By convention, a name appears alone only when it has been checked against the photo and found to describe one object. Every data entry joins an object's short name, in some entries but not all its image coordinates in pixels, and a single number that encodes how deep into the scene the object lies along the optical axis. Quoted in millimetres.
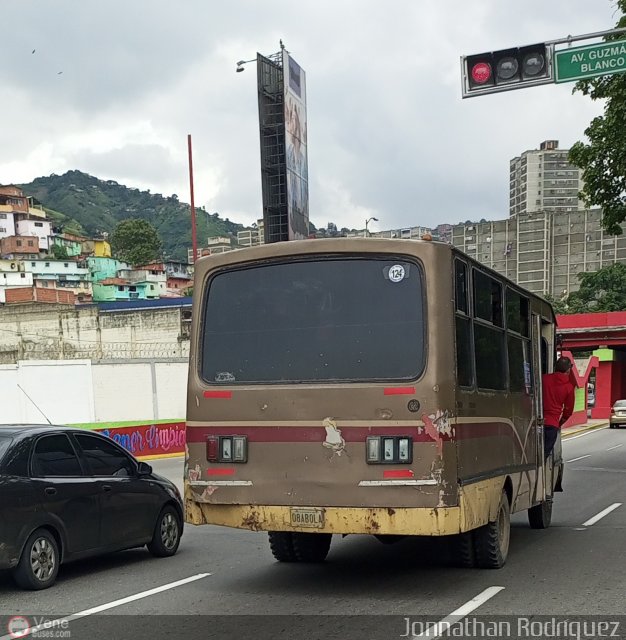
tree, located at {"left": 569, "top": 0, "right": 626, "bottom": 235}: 21094
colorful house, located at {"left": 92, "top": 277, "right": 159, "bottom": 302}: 108688
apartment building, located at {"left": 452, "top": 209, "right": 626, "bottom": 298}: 149375
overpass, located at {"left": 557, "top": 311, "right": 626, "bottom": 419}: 60781
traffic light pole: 13364
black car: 7934
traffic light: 13625
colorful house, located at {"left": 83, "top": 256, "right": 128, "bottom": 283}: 121312
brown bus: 7414
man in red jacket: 11742
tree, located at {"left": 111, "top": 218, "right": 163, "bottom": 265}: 151750
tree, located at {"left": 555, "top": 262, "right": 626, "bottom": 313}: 96250
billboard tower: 50500
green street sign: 13388
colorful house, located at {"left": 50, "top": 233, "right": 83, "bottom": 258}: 136750
